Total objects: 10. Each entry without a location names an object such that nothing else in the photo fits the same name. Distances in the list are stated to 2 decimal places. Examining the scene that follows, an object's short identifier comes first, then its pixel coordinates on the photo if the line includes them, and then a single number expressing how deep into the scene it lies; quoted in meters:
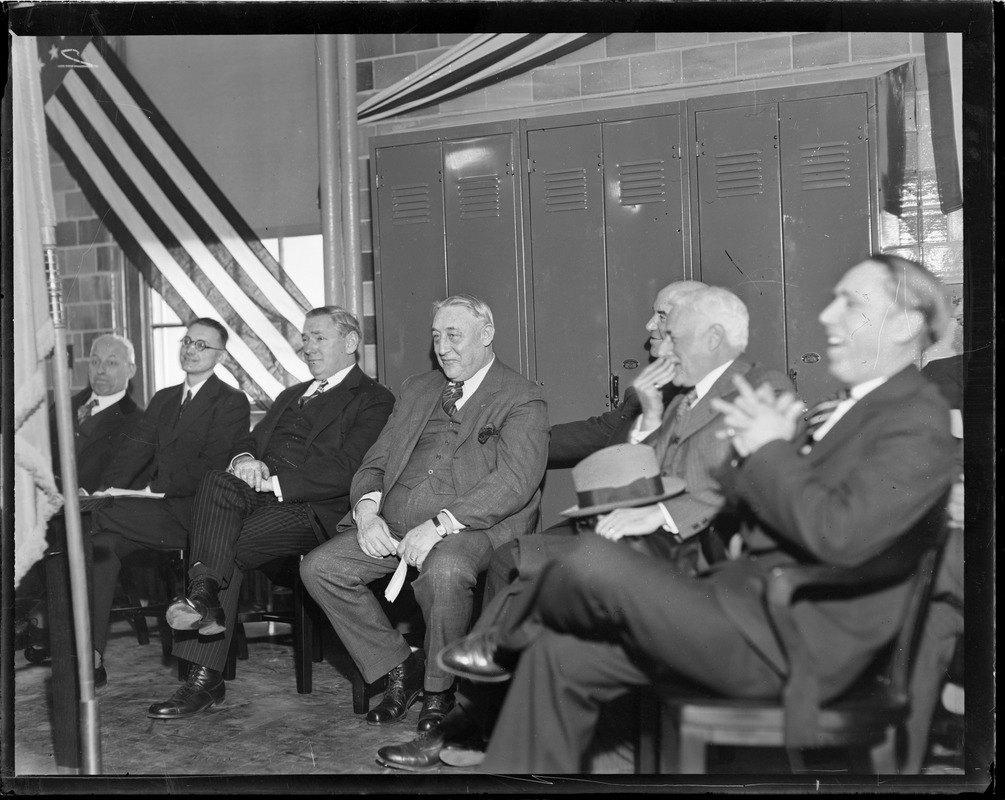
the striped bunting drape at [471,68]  4.55
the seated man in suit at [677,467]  3.24
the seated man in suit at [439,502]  3.55
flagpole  3.17
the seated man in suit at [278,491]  3.92
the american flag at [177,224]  5.32
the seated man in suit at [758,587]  3.01
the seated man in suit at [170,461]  4.36
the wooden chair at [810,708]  3.00
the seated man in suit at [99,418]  4.57
